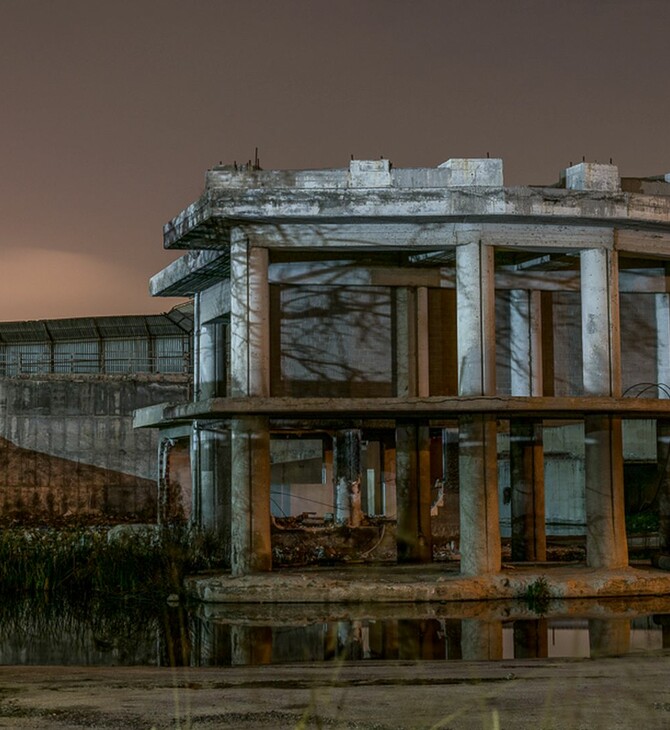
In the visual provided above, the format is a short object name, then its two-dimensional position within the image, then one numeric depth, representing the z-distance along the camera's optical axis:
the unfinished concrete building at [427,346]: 18.45
